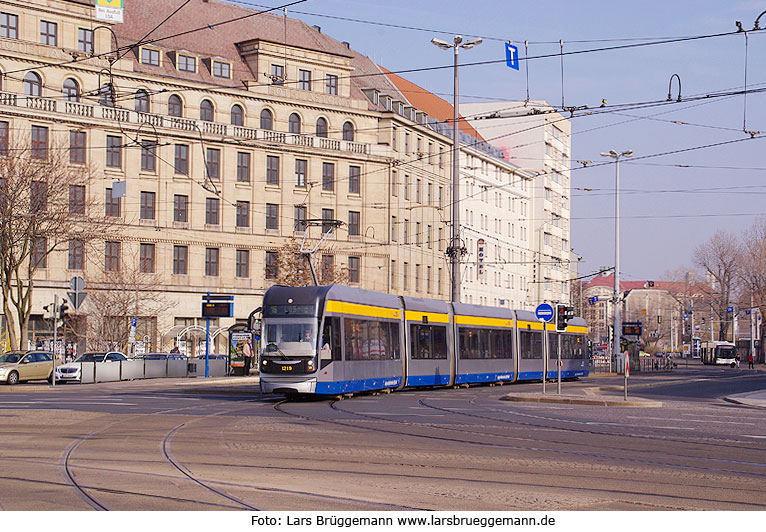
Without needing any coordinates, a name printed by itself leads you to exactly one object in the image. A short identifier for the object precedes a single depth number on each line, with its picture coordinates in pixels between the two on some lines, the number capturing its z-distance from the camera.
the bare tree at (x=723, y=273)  109.12
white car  42.38
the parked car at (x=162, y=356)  53.23
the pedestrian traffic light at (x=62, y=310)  38.06
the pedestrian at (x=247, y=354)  47.12
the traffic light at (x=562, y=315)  31.92
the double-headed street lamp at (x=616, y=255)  66.12
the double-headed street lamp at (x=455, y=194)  42.84
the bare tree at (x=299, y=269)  66.75
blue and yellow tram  27.89
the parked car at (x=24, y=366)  42.88
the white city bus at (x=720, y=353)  108.00
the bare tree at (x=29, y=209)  47.47
